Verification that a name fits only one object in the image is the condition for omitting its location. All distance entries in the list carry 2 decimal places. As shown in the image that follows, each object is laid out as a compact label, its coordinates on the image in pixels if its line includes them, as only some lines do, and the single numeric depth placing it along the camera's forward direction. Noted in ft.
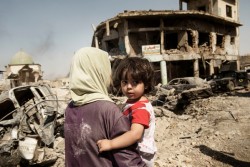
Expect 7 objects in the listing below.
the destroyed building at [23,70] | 136.25
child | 5.38
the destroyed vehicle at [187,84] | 48.22
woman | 4.55
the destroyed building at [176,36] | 67.97
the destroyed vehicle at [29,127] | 18.28
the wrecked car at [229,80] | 51.29
